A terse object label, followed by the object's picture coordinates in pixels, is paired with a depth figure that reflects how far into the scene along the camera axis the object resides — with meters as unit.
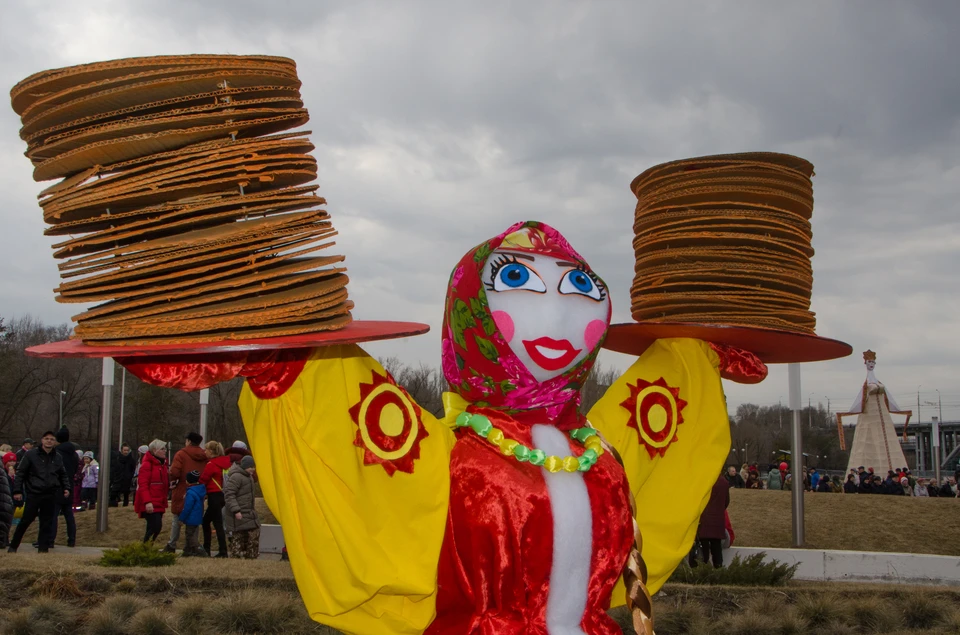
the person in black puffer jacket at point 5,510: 9.38
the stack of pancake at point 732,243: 3.71
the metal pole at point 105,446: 10.86
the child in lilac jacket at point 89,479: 15.04
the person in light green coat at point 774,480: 19.22
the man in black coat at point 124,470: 14.77
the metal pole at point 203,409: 13.42
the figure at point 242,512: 9.00
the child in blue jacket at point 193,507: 9.15
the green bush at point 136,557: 7.70
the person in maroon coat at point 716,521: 9.12
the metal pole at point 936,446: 29.81
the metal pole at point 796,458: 10.17
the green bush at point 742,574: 7.71
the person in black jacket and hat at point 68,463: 9.80
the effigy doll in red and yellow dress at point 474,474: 2.88
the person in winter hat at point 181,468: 9.39
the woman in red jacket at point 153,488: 9.79
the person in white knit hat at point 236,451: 9.39
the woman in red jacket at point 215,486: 9.23
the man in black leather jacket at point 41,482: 8.73
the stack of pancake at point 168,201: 2.55
